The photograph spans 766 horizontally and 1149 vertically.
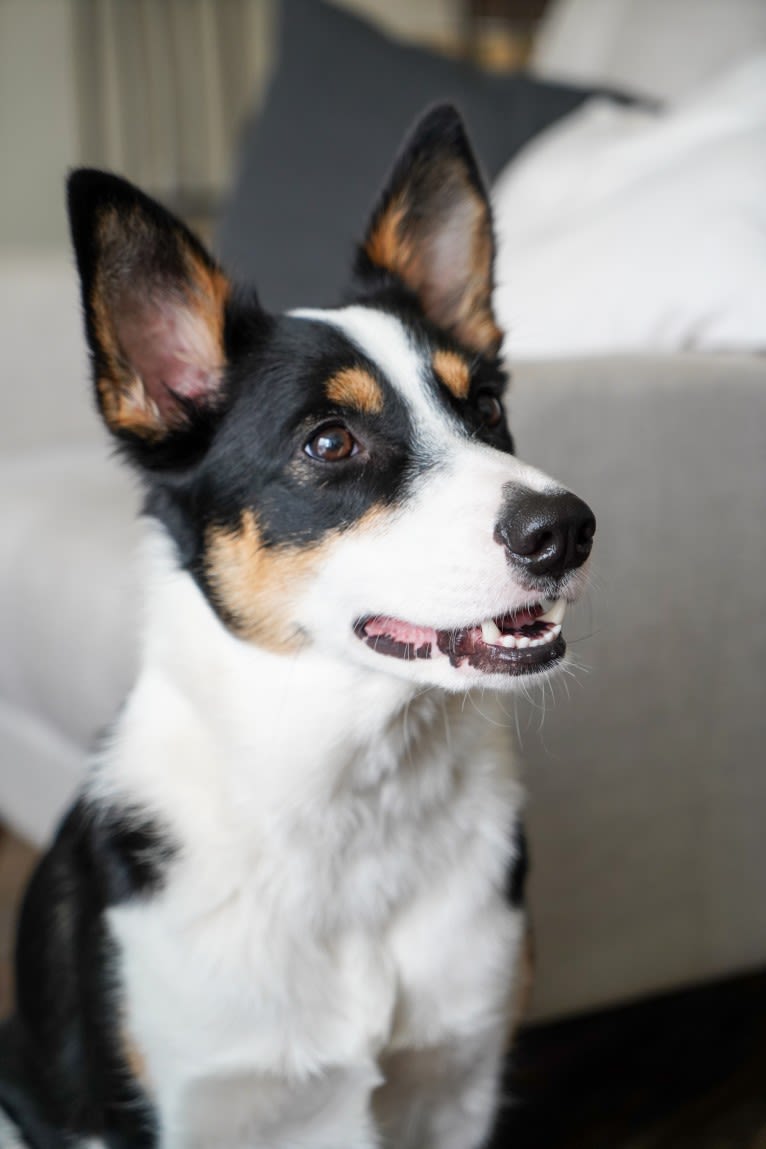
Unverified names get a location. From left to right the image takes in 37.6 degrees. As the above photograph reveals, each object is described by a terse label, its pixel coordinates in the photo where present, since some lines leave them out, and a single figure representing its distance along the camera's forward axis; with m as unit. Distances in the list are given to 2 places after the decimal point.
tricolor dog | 1.06
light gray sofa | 1.38
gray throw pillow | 2.24
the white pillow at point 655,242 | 1.49
